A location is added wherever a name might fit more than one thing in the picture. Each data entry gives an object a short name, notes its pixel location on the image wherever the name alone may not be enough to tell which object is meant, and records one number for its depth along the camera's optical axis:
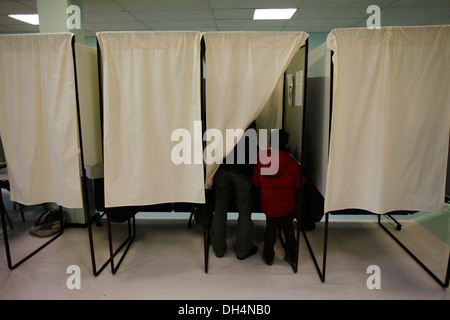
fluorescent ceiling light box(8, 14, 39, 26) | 4.53
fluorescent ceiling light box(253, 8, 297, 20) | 4.27
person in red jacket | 2.27
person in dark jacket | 2.38
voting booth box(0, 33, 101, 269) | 2.05
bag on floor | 2.94
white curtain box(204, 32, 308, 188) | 2.01
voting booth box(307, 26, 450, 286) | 1.91
